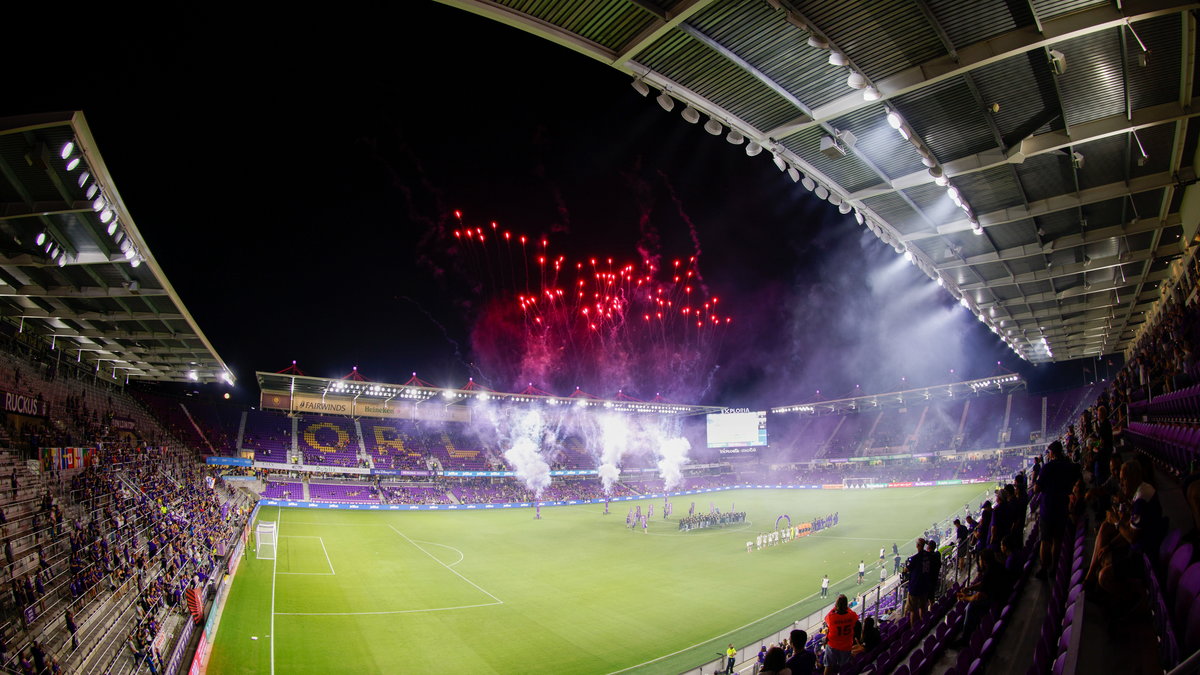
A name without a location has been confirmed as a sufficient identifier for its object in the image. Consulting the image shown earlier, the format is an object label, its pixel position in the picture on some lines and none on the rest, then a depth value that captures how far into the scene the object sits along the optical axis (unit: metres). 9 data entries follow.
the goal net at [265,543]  25.12
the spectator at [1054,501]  6.71
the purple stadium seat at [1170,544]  4.10
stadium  6.96
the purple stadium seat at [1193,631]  2.72
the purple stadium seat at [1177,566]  3.57
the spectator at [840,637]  7.68
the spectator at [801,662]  6.17
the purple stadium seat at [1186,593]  3.09
